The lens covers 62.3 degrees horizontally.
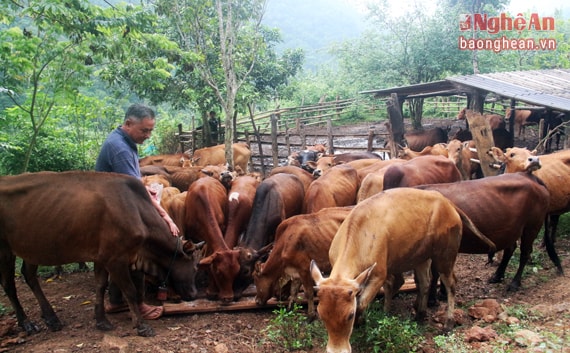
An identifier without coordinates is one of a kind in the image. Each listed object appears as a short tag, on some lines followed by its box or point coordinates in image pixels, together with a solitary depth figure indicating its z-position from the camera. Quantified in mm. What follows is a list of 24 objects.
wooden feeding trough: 5824
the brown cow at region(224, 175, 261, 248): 7137
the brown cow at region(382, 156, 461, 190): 7797
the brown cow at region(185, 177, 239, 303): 6133
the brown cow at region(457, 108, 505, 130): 14609
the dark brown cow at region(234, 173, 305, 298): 6344
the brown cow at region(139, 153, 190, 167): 14188
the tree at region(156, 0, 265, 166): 13289
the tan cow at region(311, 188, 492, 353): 3889
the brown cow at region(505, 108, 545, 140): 18453
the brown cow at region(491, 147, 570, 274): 7281
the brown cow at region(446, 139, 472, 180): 10324
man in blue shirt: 5270
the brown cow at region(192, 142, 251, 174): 15727
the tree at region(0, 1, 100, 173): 7402
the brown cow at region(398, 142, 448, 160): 11180
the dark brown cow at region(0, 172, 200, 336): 5000
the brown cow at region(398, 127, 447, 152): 15758
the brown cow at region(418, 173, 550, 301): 5883
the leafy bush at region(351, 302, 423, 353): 4418
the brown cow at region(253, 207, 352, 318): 5609
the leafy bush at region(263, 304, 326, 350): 4820
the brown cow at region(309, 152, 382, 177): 10523
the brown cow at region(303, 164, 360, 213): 7680
